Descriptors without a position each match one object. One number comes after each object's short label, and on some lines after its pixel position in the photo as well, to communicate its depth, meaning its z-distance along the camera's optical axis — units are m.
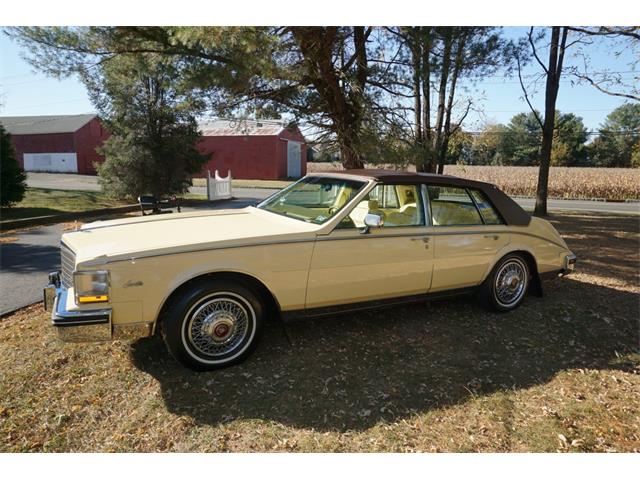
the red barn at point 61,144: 34.84
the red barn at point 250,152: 35.47
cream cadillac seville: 3.14
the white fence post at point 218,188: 18.81
